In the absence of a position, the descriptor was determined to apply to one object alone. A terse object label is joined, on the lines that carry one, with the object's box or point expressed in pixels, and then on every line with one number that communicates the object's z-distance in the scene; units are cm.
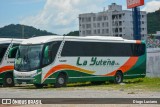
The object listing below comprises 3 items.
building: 12262
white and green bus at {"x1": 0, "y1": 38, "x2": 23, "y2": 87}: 2867
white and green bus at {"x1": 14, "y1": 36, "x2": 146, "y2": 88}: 2547
